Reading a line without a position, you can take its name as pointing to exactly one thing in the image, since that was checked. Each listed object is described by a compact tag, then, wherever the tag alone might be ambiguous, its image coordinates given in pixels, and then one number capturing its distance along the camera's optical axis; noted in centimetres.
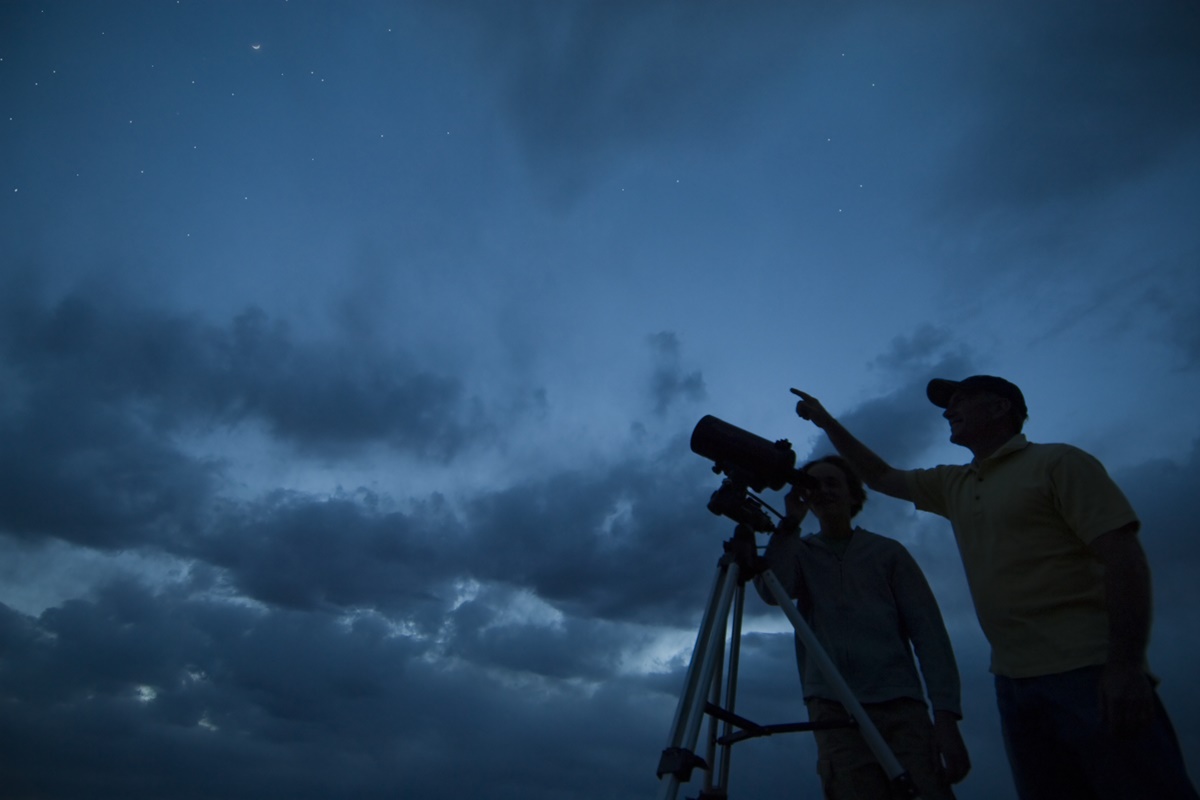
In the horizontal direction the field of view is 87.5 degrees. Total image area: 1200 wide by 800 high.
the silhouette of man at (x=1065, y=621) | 235
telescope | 333
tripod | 224
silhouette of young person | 315
